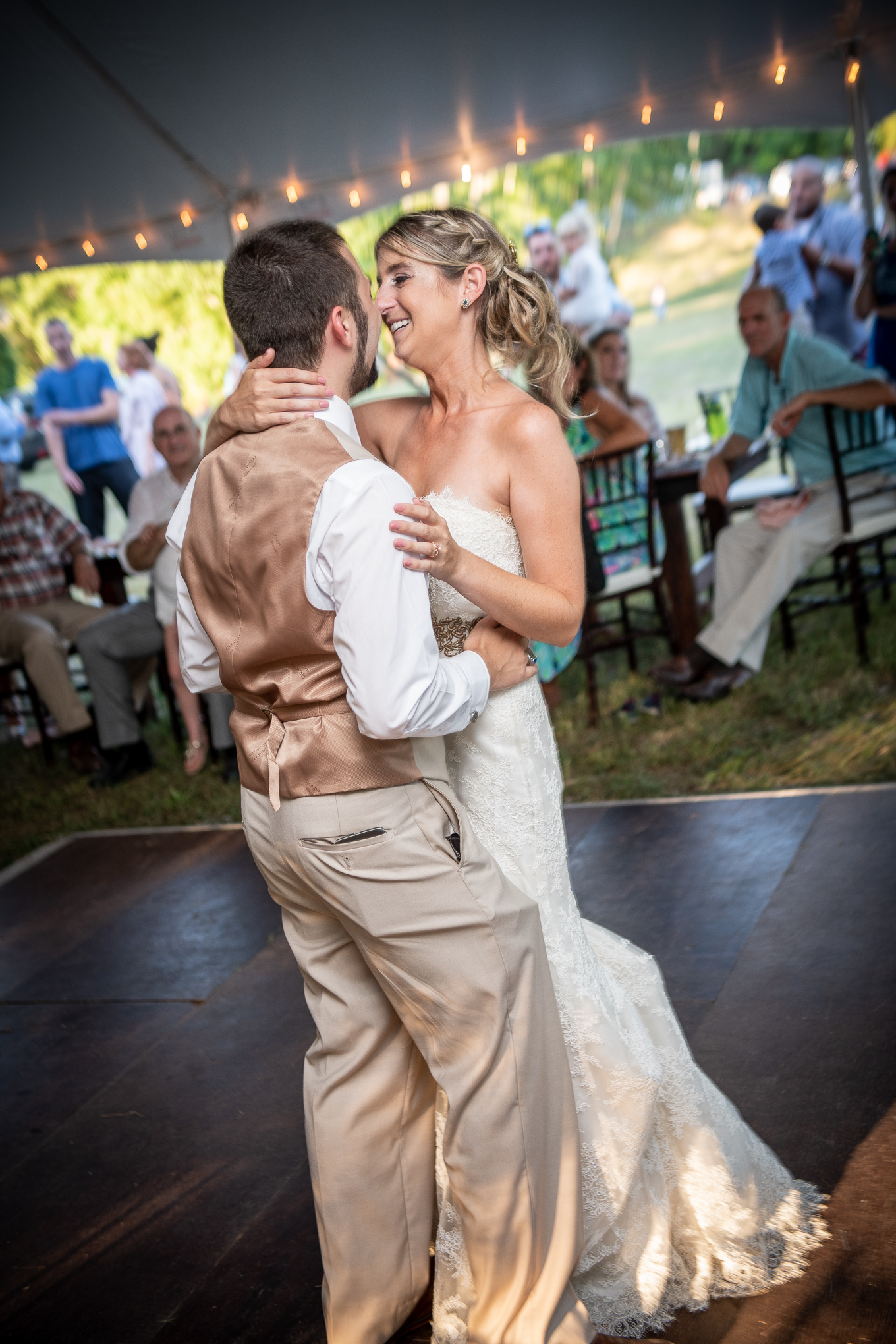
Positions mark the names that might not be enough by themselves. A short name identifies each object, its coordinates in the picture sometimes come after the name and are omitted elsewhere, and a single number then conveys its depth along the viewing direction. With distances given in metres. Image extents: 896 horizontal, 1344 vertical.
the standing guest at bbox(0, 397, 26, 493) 10.09
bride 1.75
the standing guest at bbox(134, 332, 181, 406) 9.03
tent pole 6.14
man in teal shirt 4.86
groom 1.40
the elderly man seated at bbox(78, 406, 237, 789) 5.24
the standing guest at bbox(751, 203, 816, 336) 7.45
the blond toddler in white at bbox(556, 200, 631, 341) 8.59
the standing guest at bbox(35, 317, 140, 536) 8.12
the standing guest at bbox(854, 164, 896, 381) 6.07
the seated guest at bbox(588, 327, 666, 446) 6.46
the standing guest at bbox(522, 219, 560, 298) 7.97
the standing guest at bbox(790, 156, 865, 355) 7.27
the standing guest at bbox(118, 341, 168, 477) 9.02
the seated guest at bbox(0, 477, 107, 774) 5.77
